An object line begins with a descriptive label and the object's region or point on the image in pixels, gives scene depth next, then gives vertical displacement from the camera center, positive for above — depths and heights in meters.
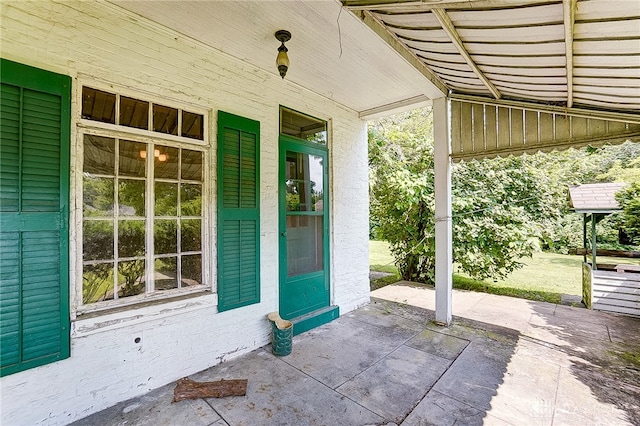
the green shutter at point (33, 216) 1.79 +0.00
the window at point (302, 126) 3.55 +1.22
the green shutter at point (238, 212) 2.84 +0.04
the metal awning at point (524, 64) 1.74 +1.24
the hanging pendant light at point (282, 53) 2.41 +1.42
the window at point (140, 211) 2.23 +0.04
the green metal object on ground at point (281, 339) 2.94 -1.33
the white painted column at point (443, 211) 3.80 +0.04
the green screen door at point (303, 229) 3.48 -0.19
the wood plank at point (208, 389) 2.26 -1.46
